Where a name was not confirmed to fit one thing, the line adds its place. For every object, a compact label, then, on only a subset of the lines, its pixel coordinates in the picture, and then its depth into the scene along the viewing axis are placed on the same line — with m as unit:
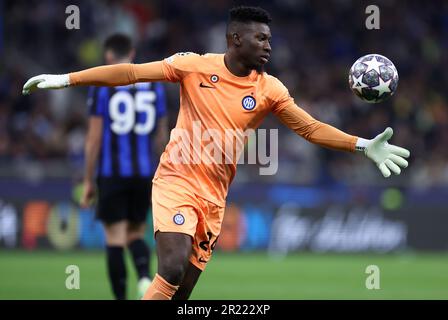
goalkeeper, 12.59
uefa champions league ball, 13.23
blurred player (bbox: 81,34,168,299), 17.45
